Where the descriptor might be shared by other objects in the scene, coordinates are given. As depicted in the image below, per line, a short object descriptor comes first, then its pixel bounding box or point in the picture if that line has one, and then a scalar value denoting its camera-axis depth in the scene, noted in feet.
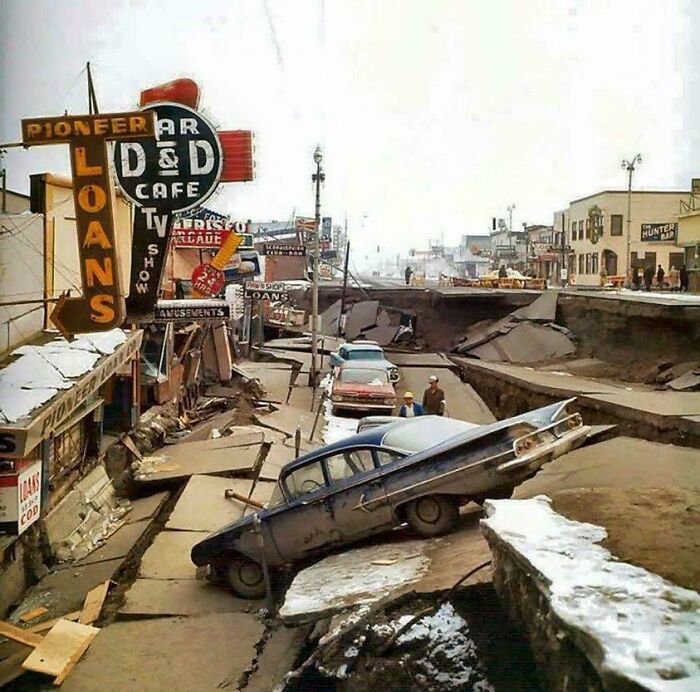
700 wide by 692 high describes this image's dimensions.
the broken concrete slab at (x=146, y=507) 35.33
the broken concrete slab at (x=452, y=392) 54.34
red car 54.70
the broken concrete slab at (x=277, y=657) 19.17
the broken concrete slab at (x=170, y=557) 27.37
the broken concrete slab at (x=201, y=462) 38.01
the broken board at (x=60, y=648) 20.30
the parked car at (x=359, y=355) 62.08
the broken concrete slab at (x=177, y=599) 24.65
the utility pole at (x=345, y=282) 92.51
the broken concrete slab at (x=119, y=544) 31.01
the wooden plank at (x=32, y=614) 25.58
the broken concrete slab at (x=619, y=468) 21.06
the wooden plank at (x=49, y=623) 23.86
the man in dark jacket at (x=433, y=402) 42.83
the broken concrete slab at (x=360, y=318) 103.81
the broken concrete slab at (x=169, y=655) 20.07
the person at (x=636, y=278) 106.03
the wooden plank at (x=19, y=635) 21.68
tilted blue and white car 21.01
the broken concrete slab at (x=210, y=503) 31.99
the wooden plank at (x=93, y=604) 24.48
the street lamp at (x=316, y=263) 65.00
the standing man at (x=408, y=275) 172.53
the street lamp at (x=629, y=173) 115.55
